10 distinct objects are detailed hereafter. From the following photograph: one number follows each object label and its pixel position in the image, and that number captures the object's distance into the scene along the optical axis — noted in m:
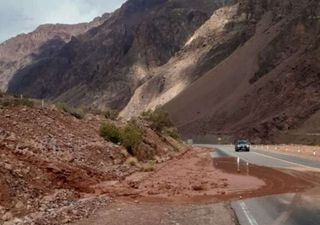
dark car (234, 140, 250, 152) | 34.28
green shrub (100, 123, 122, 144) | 20.39
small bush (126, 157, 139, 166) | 19.20
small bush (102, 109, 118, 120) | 27.72
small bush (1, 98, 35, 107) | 17.57
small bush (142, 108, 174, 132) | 37.25
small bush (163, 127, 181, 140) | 39.19
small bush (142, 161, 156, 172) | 18.87
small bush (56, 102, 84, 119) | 21.14
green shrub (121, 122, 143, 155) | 21.18
